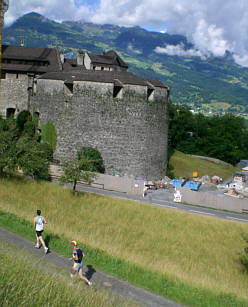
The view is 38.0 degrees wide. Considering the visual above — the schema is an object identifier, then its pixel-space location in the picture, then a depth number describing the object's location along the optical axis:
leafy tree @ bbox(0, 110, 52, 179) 24.02
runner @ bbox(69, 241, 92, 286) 9.94
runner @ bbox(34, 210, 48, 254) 11.92
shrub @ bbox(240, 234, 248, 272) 16.73
